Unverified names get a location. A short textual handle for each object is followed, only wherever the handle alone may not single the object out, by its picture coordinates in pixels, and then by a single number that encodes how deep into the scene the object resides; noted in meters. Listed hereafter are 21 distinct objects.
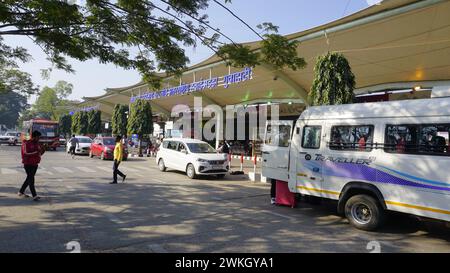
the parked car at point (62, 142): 41.47
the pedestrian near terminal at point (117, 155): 12.36
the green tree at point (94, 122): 49.75
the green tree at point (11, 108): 106.56
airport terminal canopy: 13.98
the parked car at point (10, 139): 42.16
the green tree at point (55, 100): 83.94
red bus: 33.25
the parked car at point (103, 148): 23.09
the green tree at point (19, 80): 39.55
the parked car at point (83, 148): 26.73
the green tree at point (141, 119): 29.55
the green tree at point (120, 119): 36.16
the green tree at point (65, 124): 63.75
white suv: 14.45
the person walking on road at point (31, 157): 8.98
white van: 5.93
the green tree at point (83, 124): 51.88
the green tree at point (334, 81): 11.84
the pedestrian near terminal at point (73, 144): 24.47
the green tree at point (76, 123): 52.94
